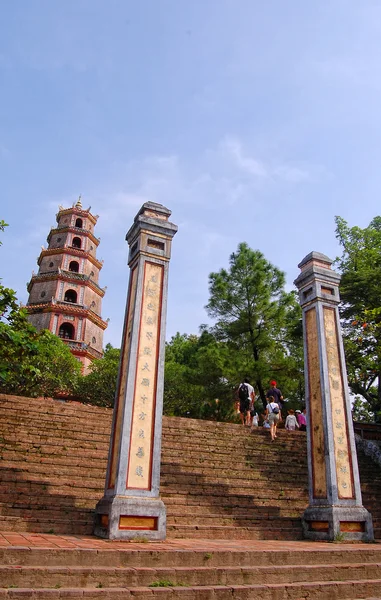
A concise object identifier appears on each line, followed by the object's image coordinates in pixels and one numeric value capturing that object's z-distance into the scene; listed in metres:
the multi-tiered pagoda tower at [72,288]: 29.75
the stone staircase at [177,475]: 6.38
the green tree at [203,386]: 17.47
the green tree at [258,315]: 17.84
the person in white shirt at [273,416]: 10.69
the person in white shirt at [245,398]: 12.22
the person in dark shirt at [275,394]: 11.52
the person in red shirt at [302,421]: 13.40
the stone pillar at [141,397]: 5.66
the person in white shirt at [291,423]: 13.03
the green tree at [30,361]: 7.28
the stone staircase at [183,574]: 3.72
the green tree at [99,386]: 23.89
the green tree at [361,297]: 16.83
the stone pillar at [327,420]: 6.96
